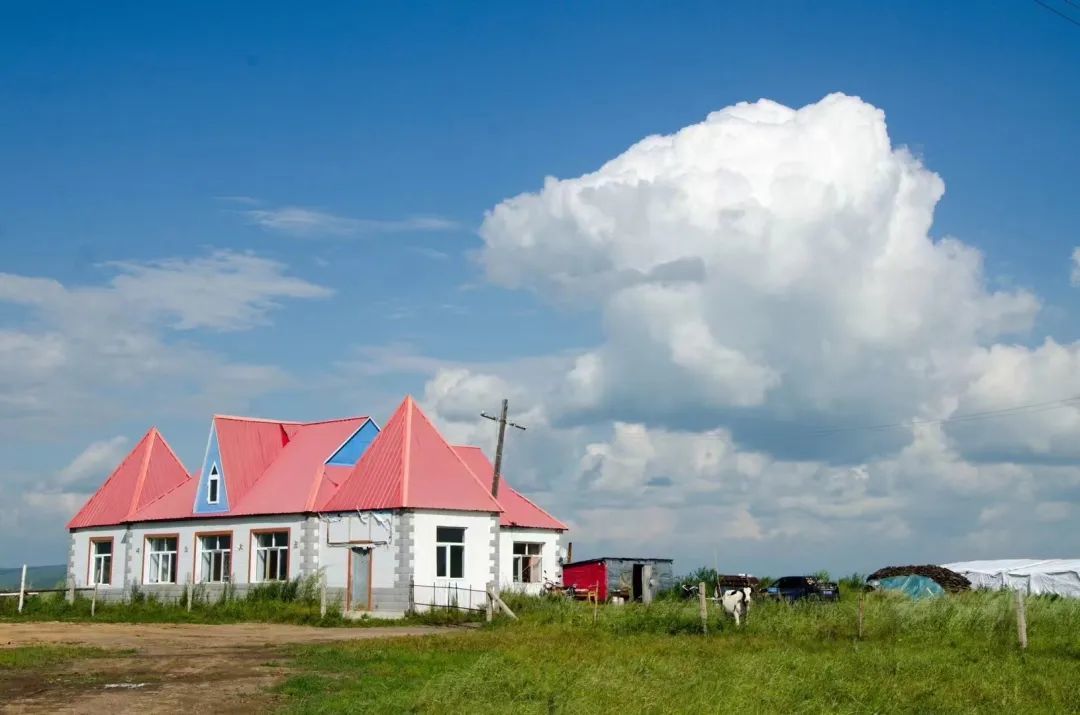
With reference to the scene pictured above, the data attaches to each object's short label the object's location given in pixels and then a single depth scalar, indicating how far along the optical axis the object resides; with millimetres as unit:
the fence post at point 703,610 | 27895
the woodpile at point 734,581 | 50241
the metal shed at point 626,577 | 49875
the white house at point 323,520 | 39062
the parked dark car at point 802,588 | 45281
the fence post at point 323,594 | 35469
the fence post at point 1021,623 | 25688
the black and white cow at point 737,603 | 28875
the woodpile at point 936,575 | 53125
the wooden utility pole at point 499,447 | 46281
